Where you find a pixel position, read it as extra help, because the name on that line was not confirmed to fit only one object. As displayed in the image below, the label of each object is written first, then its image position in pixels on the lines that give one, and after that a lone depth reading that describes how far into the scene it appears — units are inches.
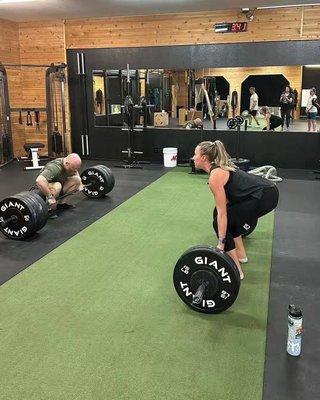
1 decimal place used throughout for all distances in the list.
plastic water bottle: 79.7
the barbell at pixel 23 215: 148.3
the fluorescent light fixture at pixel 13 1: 242.8
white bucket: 298.2
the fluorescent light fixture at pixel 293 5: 255.6
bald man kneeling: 167.2
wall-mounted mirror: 277.0
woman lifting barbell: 101.1
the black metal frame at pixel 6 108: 287.9
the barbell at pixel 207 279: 93.3
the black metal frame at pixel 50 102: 306.3
